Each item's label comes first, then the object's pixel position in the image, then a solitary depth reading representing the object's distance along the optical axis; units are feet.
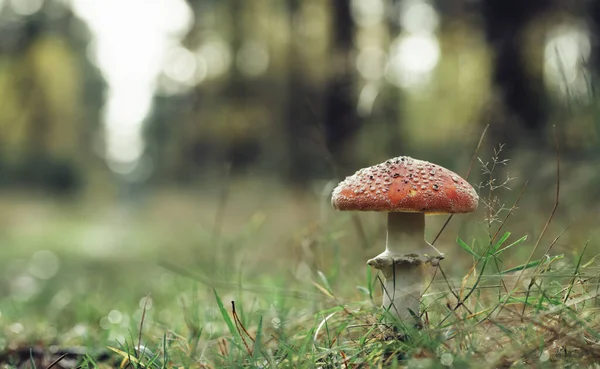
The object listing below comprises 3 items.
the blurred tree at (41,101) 49.68
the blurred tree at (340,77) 21.42
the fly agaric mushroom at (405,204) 1.99
